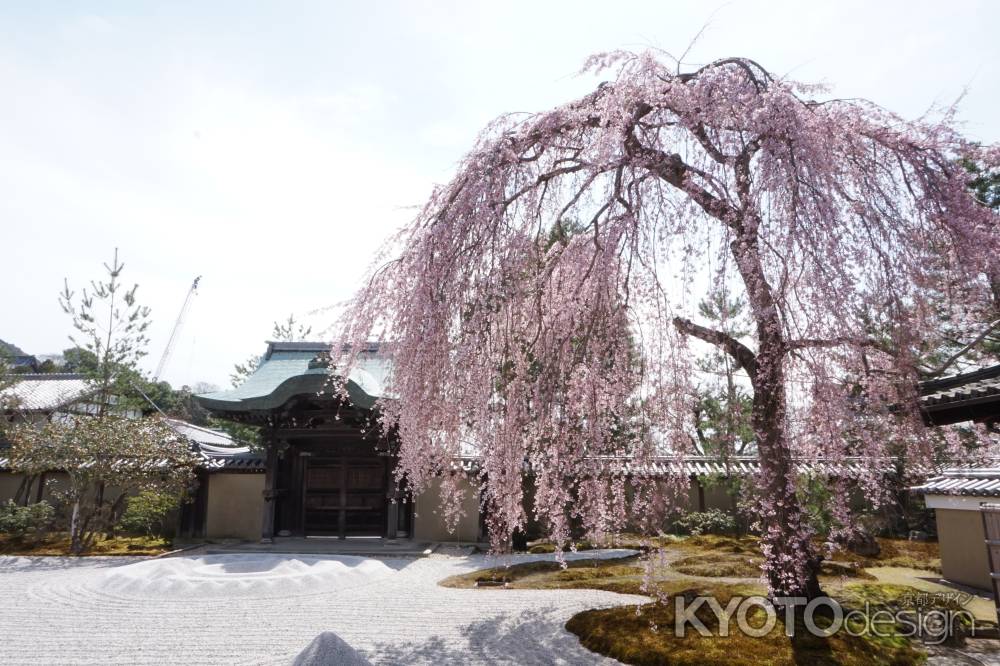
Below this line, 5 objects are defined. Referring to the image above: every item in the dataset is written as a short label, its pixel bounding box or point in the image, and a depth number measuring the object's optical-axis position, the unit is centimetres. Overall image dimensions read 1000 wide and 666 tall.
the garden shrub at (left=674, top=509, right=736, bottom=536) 1617
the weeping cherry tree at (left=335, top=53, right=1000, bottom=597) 464
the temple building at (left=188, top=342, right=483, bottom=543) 1534
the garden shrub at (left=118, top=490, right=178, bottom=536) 1464
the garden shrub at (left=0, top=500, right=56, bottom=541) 1426
